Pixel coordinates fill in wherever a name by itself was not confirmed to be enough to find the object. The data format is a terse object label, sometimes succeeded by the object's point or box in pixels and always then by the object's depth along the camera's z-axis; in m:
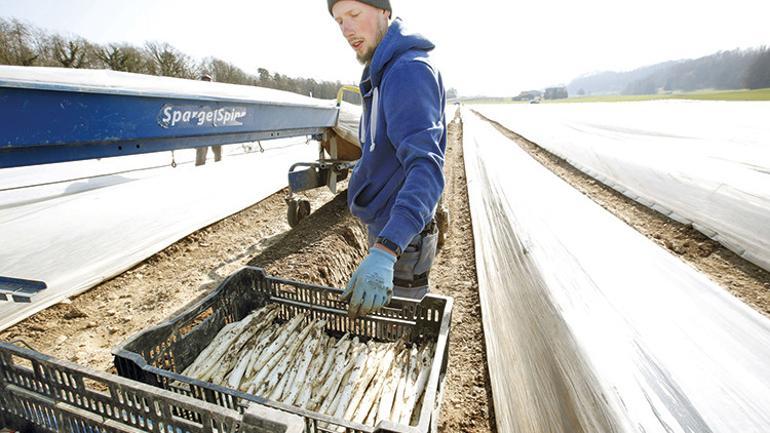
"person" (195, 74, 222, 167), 6.59
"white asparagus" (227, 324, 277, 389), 1.65
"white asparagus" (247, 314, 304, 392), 1.68
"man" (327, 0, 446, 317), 1.34
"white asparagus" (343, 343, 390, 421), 1.55
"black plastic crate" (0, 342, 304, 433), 0.94
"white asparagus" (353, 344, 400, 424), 1.54
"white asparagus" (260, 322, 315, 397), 1.67
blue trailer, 1.10
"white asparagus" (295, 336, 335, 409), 1.62
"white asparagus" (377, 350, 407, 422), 1.52
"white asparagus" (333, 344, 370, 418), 1.54
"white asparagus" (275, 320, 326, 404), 1.65
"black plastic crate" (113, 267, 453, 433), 1.24
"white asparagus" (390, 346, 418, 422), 1.51
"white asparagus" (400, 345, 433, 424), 1.51
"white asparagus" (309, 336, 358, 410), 1.61
